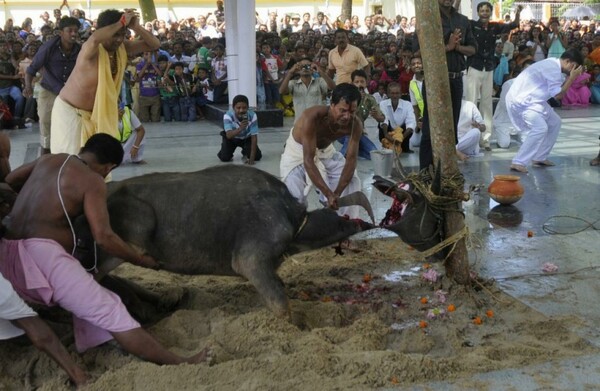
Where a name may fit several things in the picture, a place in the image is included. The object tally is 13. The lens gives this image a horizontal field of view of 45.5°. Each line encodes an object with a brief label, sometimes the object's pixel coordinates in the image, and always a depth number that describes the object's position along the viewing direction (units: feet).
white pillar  41.78
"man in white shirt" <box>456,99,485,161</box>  34.06
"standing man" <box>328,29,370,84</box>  38.96
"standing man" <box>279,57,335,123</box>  37.52
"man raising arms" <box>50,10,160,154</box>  18.62
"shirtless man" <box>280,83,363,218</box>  19.16
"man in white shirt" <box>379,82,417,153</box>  36.11
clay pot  24.81
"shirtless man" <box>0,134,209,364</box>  12.78
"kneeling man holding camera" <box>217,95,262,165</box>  33.24
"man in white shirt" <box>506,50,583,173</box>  31.30
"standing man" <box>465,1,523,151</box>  35.58
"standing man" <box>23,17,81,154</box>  26.23
